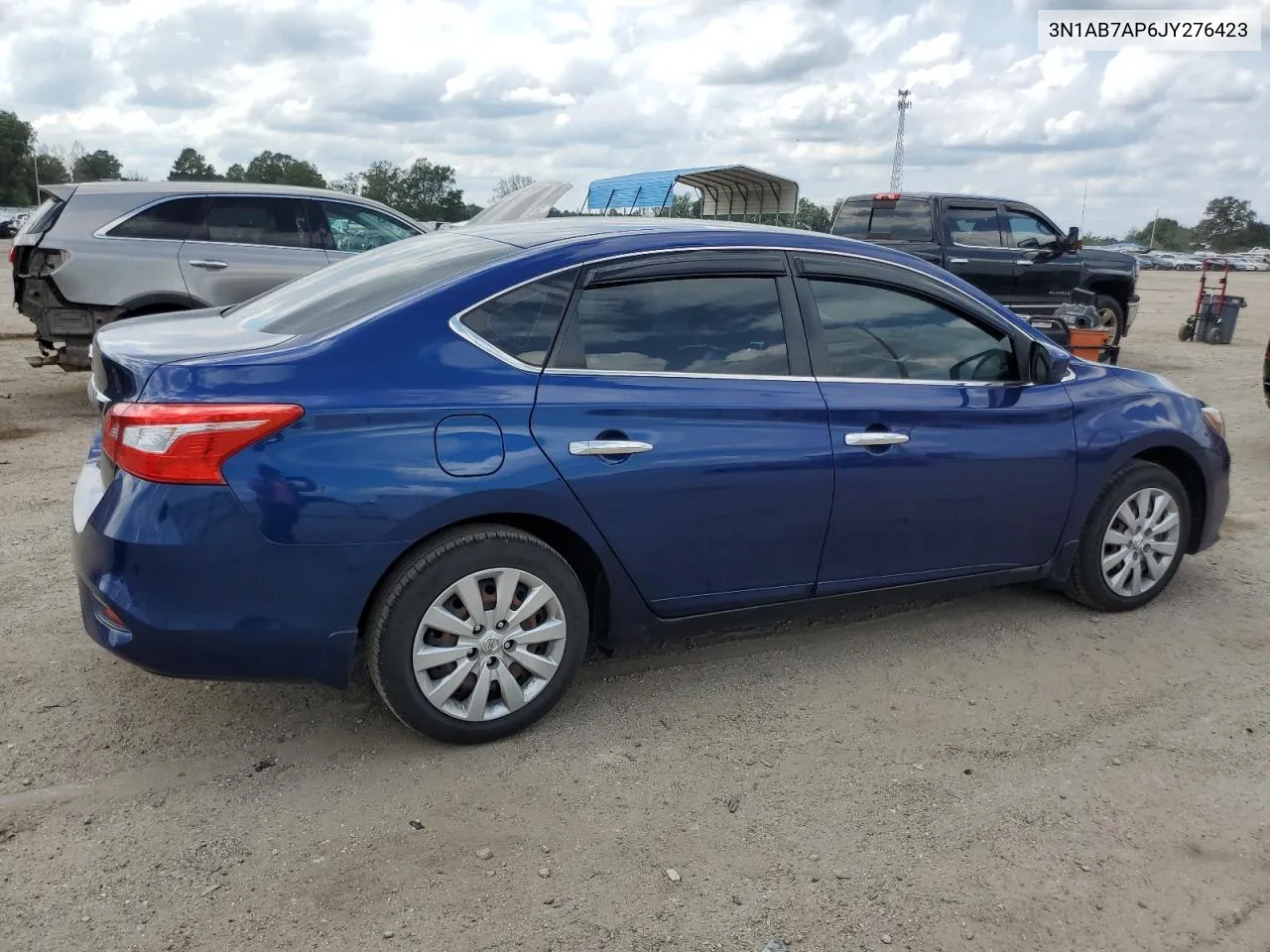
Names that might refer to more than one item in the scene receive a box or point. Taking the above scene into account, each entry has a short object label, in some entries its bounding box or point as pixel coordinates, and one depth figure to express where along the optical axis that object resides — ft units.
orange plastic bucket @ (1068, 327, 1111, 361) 29.96
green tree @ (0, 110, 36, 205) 254.68
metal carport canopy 85.40
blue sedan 9.82
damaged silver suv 25.98
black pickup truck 40.91
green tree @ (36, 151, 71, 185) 278.87
